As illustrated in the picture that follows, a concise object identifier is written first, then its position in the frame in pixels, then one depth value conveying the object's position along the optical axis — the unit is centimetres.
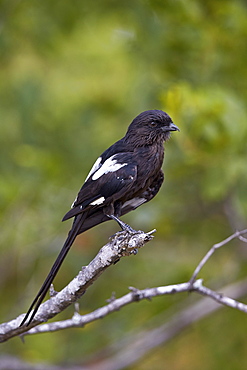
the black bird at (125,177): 829
